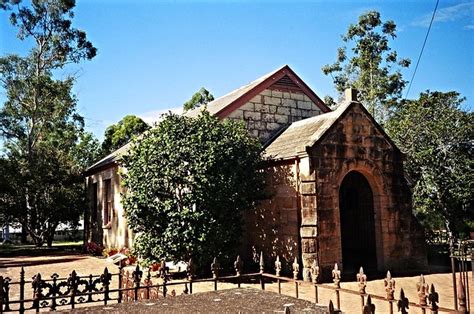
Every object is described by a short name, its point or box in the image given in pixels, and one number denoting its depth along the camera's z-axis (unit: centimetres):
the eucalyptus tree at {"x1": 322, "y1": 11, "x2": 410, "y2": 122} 3422
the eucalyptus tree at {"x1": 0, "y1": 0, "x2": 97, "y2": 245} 2603
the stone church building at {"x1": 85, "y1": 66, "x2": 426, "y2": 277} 1145
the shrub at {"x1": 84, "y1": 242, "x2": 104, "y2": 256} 2086
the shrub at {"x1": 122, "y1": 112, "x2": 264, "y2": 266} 1132
